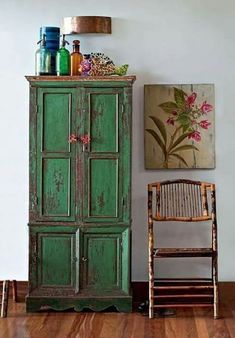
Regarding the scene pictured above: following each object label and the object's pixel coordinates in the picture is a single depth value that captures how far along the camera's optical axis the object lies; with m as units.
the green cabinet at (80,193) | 4.95
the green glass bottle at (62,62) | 5.04
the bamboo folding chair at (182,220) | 4.91
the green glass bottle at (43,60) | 5.07
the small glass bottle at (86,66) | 5.03
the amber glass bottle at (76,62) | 5.10
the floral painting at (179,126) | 5.30
